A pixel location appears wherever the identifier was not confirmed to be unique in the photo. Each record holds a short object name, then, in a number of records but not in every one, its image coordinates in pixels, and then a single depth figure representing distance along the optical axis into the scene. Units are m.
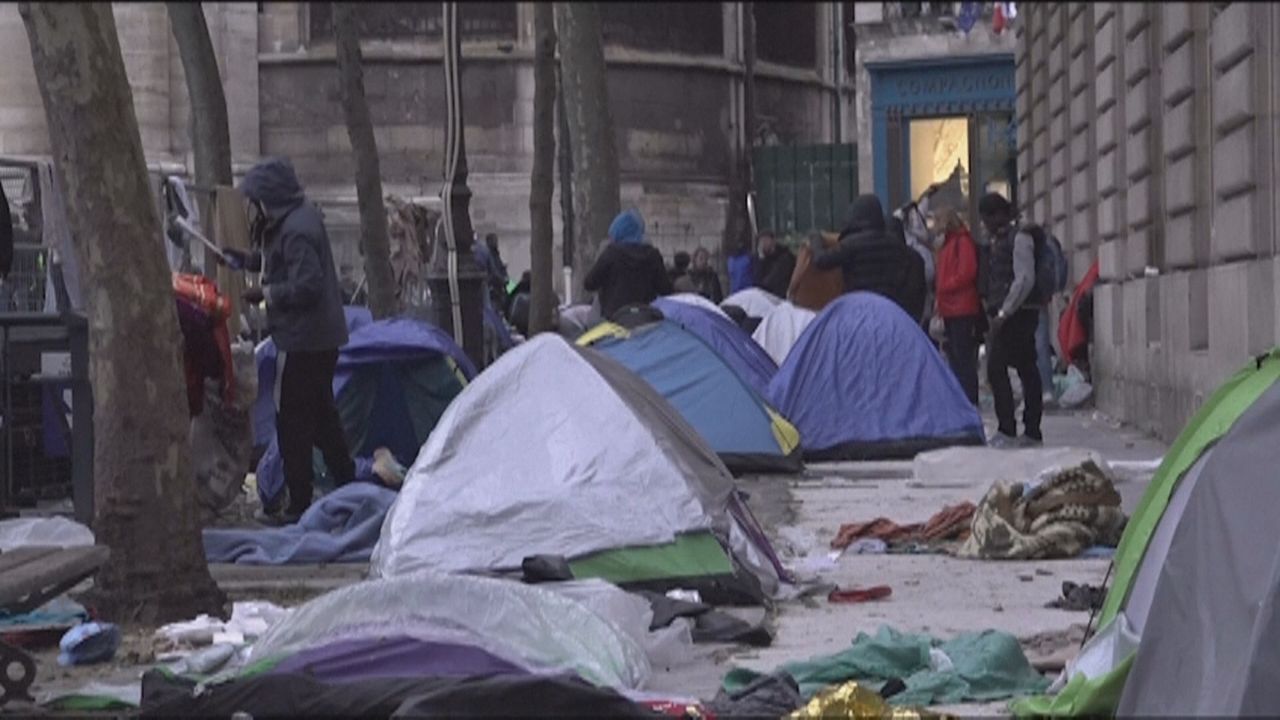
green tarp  10.31
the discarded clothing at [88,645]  9.20
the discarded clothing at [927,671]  8.12
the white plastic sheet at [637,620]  8.91
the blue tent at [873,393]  18.53
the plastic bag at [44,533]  11.45
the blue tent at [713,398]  17.22
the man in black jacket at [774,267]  31.30
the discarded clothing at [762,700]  7.46
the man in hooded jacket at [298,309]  13.62
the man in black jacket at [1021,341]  18.92
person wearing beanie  18.91
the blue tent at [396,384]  15.77
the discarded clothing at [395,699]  6.90
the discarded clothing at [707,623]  9.46
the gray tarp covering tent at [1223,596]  6.48
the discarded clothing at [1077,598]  10.23
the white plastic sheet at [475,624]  8.12
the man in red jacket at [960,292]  20.34
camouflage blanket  12.14
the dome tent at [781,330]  22.22
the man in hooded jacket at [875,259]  19.81
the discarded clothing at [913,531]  12.91
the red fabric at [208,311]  13.23
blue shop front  41.72
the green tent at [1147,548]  7.17
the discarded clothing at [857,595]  10.70
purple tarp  7.83
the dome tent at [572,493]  10.41
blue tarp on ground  12.26
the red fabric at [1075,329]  24.88
